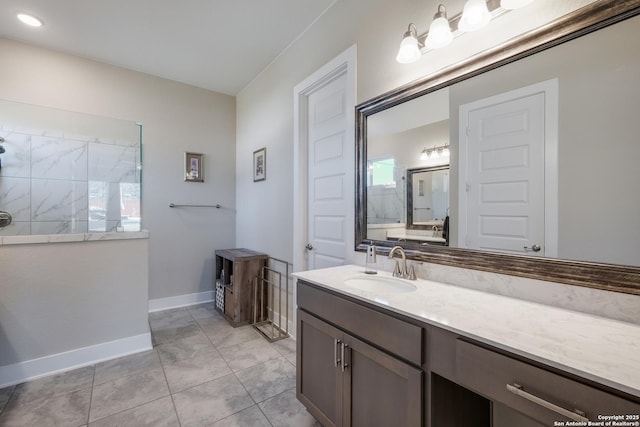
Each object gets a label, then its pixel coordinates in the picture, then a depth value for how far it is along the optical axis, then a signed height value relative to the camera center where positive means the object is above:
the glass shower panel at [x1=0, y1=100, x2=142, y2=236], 2.32 +0.34
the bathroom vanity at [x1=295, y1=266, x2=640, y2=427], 0.67 -0.43
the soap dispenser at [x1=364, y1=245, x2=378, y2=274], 1.69 -0.30
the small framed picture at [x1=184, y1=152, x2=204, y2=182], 3.48 +0.55
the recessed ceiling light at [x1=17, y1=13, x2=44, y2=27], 2.26 +1.57
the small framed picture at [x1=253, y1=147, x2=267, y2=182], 3.08 +0.54
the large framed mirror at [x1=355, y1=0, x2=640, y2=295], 0.94 +0.25
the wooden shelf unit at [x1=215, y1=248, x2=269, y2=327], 2.88 -0.80
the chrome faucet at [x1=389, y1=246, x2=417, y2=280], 1.50 -0.31
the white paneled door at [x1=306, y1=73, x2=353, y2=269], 2.15 +0.31
